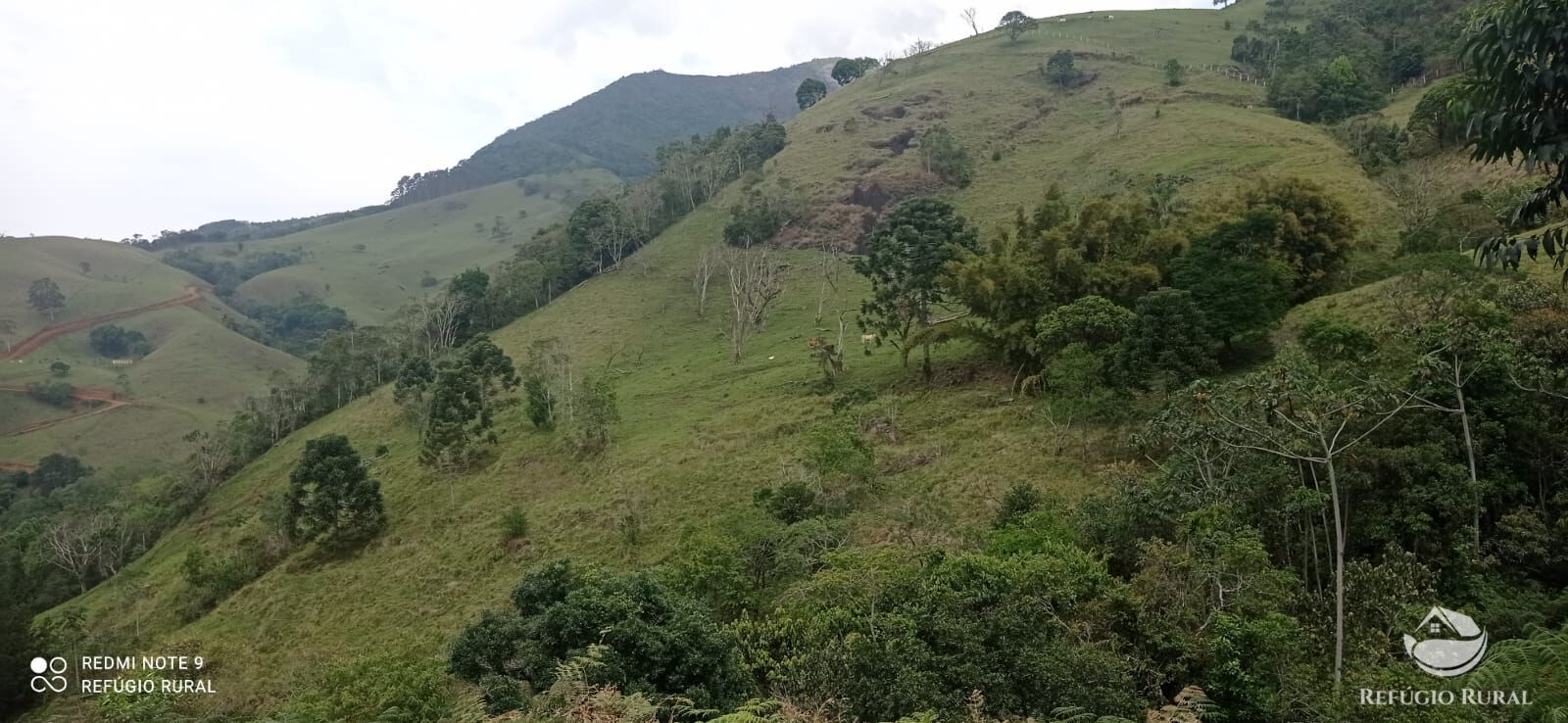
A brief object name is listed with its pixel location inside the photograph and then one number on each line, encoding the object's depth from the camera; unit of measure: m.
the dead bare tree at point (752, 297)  53.00
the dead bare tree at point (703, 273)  63.43
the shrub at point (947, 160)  79.19
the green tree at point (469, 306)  71.69
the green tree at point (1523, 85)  8.02
